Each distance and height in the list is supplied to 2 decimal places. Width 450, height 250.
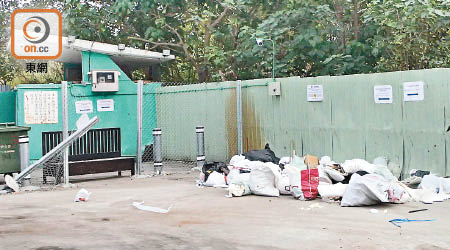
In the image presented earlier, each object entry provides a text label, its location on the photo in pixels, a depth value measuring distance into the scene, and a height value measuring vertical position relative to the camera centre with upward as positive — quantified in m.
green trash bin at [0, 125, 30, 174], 11.48 -0.51
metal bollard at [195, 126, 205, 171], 13.48 -0.53
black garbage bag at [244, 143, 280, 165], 11.65 -0.70
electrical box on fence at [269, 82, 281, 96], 12.94 +0.63
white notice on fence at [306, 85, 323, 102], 12.05 +0.49
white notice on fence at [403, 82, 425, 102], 10.18 +0.41
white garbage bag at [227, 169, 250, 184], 10.01 -0.96
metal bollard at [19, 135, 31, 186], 11.15 -0.58
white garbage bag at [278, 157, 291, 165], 11.65 -0.79
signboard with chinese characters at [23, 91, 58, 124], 14.60 +0.35
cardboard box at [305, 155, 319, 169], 10.30 -0.74
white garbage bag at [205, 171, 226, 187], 10.84 -1.05
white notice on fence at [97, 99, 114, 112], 15.54 +0.40
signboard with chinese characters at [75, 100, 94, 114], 15.23 +0.35
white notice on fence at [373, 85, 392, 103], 10.72 +0.41
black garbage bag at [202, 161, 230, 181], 11.16 -0.88
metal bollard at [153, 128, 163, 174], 13.02 -0.64
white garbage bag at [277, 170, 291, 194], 9.61 -1.04
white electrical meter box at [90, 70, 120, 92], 15.27 +1.00
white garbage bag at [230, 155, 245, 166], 11.71 -0.76
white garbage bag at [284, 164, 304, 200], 9.26 -0.96
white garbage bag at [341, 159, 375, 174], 10.03 -0.80
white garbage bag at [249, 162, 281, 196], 9.66 -0.95
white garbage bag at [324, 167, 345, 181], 9.70 -0.89
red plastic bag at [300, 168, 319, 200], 9.16 -0.96
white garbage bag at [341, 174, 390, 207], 8.41 -1.01
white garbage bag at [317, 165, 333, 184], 9.57 -0.91
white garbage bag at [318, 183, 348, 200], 8.98 -1.05
